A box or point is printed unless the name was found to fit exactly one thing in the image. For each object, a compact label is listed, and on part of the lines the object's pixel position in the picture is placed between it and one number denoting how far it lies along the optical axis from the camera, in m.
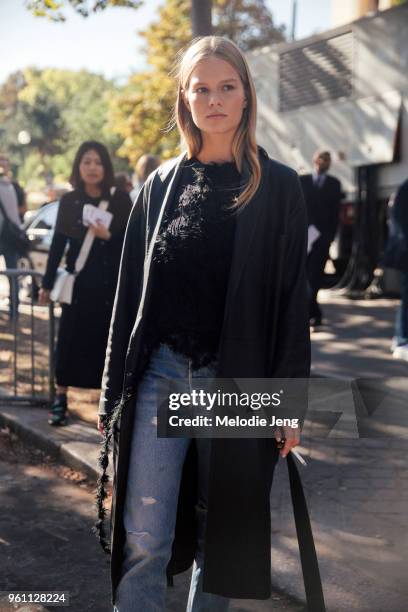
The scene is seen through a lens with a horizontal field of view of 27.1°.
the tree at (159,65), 28.92
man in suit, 10.12
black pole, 6.57
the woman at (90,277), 5.65
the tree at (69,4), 7.34
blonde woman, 2.48
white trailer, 12.77
